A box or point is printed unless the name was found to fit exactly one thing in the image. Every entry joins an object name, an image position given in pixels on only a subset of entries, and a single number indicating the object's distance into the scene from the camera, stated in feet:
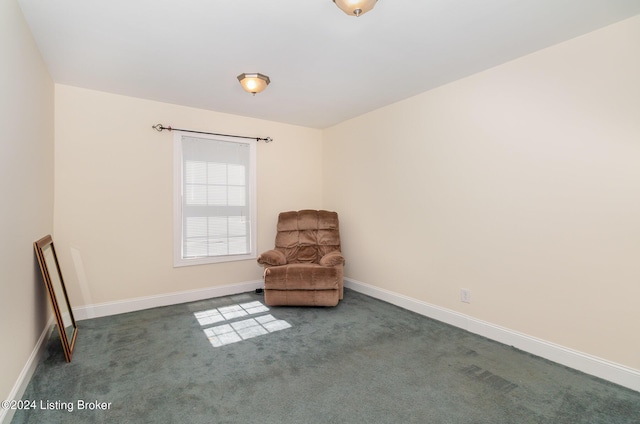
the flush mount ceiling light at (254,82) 8.85
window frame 11.87
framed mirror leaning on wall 7.32
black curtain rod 11.45
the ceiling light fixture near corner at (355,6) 5.47
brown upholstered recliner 11.19
